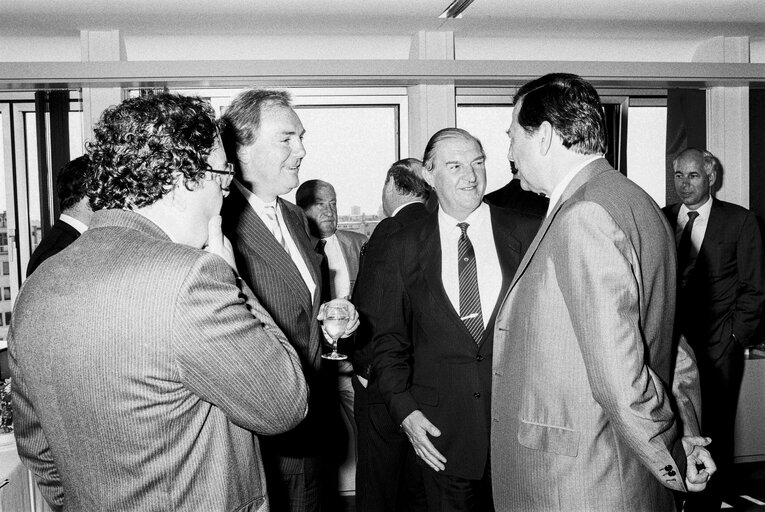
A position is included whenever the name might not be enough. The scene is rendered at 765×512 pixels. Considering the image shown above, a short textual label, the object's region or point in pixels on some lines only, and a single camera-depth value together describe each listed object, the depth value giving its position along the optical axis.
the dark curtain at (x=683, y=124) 5.48
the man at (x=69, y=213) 3.14
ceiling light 4.27
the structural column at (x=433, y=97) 5.04
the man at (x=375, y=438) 2.60
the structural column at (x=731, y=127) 5.29
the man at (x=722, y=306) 4.13
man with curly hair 1.10
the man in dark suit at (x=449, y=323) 2.25
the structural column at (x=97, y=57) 4.72
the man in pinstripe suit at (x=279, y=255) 2.05
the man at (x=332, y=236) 4.65
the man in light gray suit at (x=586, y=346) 1.44
